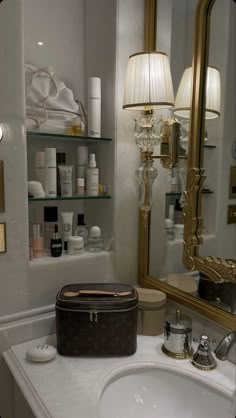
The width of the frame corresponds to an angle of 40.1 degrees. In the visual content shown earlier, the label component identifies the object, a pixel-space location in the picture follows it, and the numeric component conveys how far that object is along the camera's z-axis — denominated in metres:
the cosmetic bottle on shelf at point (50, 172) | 1.11
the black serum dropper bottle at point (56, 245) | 1.14
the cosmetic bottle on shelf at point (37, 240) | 1.13
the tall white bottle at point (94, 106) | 1.17
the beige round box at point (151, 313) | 1.09
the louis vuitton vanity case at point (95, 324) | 0.96
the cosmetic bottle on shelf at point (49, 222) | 1.14
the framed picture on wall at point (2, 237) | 1.00
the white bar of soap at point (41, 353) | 0.94
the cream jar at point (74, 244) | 1.17
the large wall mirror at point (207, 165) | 0.94
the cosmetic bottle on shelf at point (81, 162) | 1.22
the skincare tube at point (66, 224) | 1.19
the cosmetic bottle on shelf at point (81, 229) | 1.22
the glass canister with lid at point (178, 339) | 0.98
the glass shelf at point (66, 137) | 1.11
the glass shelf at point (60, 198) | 1.10
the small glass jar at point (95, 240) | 1.22
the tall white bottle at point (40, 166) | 1.12
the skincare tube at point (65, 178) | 1.15
